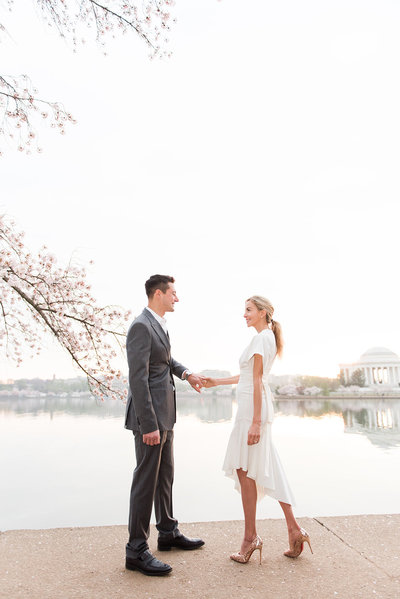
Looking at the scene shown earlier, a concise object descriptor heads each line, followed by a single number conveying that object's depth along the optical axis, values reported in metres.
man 3.11
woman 3.22
